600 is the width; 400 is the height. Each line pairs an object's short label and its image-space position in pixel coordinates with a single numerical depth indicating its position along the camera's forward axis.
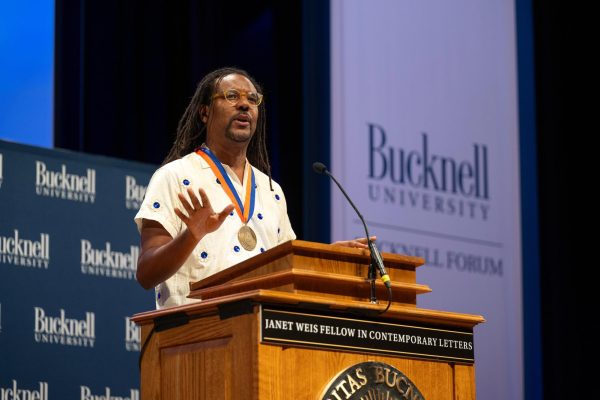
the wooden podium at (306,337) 3.73
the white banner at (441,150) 8.72
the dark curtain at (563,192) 10.19
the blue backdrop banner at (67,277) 6.48
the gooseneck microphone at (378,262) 4.01
